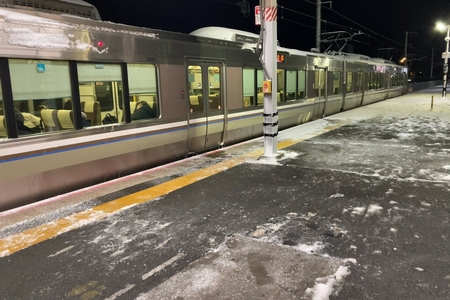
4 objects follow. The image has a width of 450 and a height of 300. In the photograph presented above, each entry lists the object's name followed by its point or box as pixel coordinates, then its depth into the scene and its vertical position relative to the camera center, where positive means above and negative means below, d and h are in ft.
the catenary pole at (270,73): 25.14 +0.81
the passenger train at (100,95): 16.14 -0.31
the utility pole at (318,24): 65.41 +10.63
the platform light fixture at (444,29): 75.32 +10.12
